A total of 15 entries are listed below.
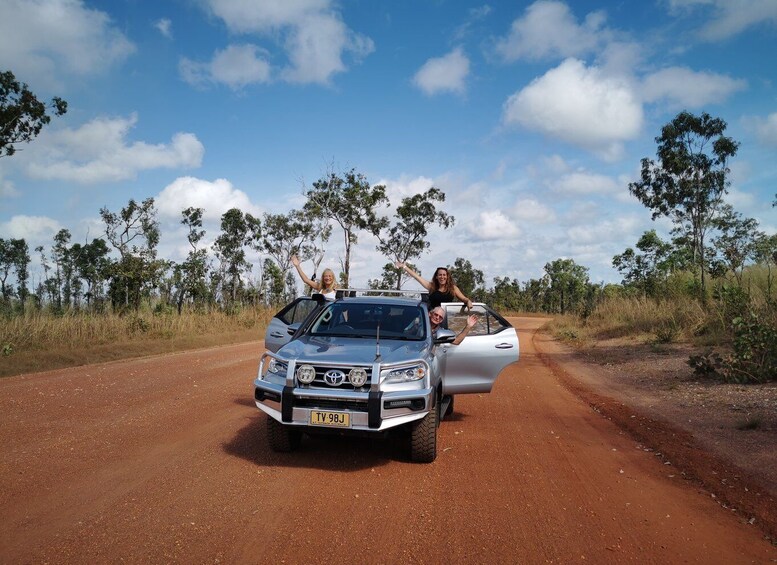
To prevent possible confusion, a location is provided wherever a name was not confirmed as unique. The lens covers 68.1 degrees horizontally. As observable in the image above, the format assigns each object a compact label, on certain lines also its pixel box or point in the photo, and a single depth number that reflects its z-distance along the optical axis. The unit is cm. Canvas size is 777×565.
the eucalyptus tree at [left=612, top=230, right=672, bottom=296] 3947
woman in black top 809
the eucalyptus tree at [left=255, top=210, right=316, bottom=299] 3856
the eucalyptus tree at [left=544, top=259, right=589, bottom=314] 7369
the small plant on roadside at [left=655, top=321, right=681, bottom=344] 1675
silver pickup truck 521
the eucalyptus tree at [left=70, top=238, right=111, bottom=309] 5088
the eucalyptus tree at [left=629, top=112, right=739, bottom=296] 2100
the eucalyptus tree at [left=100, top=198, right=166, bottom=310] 2466
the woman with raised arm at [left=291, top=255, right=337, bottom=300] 905
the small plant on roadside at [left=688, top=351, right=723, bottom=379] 1094
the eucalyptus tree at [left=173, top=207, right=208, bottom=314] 3956
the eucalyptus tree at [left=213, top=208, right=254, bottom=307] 4072
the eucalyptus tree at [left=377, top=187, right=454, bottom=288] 4006
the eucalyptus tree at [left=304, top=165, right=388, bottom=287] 3659
